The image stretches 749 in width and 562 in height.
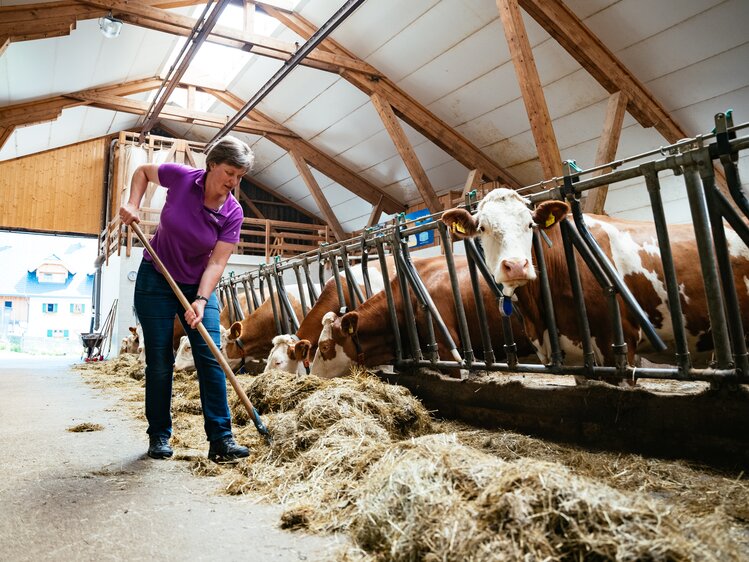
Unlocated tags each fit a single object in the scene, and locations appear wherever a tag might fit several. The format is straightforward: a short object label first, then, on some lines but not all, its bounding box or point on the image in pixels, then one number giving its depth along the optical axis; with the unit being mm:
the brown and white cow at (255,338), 6758
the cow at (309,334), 5016
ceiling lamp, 8203
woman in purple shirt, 2670
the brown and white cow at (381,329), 4391
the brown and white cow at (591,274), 3023
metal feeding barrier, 2184
